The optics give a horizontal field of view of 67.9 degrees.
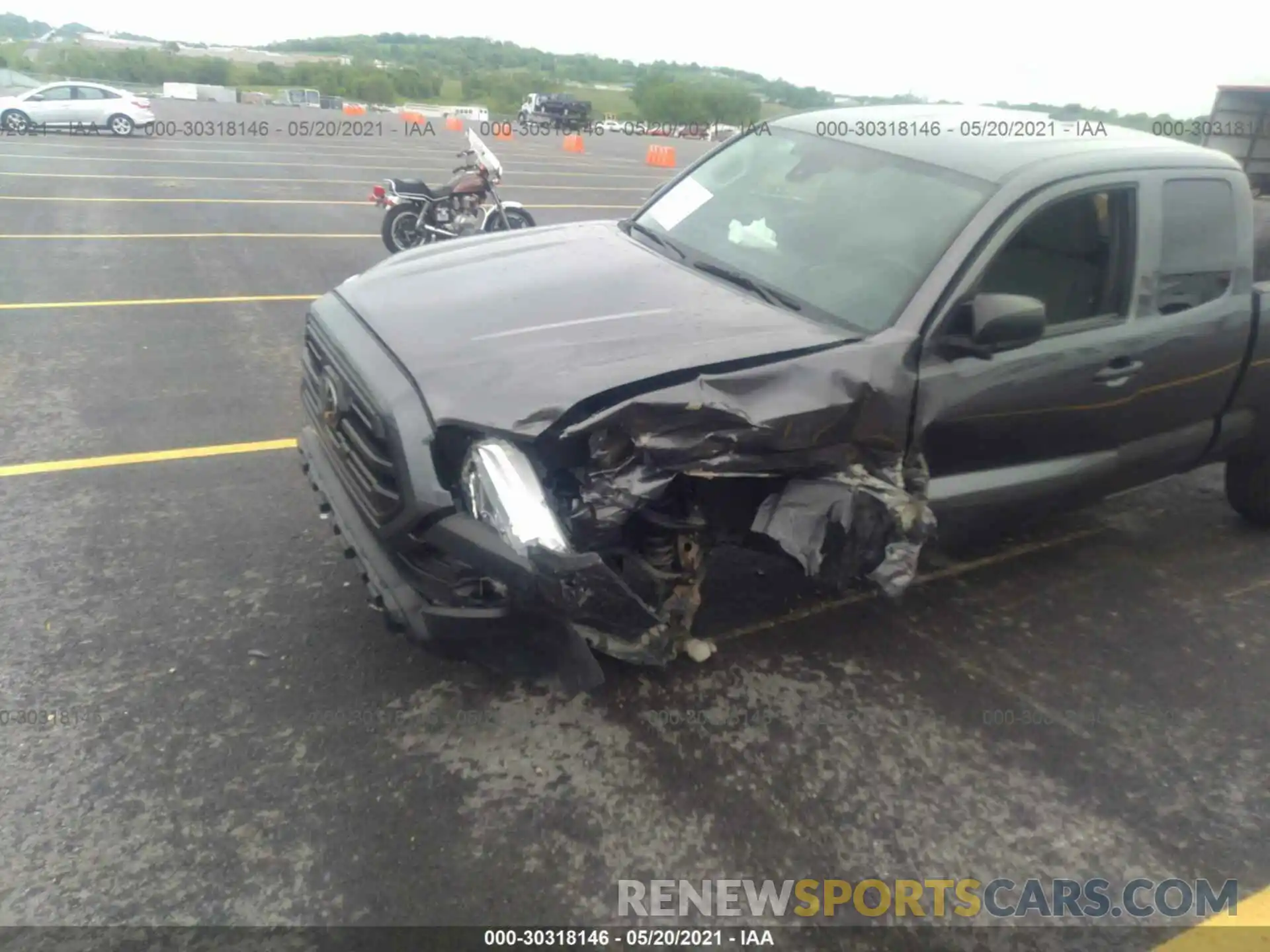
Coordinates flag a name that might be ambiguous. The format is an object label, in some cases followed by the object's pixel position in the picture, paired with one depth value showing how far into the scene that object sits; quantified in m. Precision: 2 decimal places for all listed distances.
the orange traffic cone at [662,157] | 23.53
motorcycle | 9.70
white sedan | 20.70
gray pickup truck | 2.71
